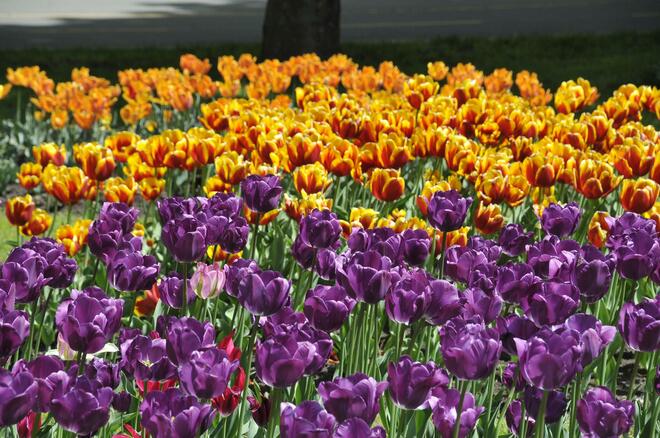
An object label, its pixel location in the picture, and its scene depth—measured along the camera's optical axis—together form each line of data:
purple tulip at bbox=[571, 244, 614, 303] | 4.54
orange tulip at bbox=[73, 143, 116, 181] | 7.27
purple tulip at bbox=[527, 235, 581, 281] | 4.73
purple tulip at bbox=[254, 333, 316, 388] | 3.59
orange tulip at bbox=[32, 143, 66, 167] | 8.16
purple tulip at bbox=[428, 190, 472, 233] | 5.55
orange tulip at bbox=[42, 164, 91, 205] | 6.88
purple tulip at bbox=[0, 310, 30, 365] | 3.81
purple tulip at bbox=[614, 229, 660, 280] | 4.86
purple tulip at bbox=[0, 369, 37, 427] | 3.24
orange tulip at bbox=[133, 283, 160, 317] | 6.49
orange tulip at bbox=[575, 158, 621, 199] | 6.76
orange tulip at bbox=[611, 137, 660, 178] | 7.29
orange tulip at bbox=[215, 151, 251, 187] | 7.24
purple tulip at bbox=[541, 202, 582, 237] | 5.84
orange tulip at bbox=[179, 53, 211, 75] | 13.00
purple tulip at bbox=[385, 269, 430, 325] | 4.18
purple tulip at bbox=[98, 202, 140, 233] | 5.54
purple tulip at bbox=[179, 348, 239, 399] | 3.58
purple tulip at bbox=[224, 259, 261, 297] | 4.49
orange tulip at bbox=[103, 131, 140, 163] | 8.18
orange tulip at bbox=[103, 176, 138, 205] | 7.24
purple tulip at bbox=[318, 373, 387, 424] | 3.36
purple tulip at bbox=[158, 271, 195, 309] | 5.02
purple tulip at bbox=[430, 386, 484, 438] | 3.82
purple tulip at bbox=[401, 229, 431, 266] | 5.16
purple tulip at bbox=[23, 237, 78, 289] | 4.77
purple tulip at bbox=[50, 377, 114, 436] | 3.47
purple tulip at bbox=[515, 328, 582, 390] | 3.54
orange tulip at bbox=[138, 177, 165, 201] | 7.58
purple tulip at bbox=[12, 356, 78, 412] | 3.57
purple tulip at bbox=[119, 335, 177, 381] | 4.08
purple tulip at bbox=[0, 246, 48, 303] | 4.38
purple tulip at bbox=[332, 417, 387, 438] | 3.12
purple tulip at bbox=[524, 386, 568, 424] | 4.03
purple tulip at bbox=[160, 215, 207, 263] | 4.74
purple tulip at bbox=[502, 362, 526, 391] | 4.21
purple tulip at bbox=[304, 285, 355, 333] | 4.19
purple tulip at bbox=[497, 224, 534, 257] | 5.65
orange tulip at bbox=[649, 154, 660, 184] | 7.21
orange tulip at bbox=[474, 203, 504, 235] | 6.54
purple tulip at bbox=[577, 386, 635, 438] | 3.58
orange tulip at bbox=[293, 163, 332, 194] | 6.75
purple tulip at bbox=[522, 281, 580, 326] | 4.20
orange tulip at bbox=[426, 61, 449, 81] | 12.58
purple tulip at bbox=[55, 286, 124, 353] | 3.96
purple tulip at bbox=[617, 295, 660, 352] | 4.01
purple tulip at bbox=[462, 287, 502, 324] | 4.36
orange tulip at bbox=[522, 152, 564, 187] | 7.11
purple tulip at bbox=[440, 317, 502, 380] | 3.64
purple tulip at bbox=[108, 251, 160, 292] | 4.76
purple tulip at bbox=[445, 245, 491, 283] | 4.89
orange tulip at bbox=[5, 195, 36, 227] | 6.78
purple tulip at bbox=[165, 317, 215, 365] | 3.85
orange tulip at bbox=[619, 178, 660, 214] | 6.46
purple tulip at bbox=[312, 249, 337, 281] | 5.04
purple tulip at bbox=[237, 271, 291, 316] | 4.15
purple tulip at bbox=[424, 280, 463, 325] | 4.26
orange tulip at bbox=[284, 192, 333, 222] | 6.31
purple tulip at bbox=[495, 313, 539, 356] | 4.05
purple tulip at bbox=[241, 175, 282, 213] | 5.74
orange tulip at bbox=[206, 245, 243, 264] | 6.38
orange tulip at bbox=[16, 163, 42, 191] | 7.79
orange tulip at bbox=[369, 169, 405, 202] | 6.72
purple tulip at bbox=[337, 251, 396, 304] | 4.36
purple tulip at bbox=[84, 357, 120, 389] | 4.10
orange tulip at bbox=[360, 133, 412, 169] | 7.35
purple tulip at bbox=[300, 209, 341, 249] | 5.13
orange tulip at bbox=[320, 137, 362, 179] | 7.19
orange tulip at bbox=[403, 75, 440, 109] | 9.79
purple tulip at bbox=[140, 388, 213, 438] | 3.36
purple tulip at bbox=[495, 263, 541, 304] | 4.51
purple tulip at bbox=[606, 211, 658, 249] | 5.25
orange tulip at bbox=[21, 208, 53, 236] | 6.89
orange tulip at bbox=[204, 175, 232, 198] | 7.33
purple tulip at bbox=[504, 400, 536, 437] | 4.34
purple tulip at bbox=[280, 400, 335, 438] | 3.13
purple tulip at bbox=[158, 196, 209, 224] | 5.53
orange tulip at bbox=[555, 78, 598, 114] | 9.80
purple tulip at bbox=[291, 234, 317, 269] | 5.33
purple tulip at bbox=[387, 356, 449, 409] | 3.60
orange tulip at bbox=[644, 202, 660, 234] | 6.31
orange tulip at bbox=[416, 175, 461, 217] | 6.30
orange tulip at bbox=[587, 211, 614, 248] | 6.35
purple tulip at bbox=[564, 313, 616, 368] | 3.84
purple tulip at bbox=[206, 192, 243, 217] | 5.46
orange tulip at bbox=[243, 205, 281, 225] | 6.79
